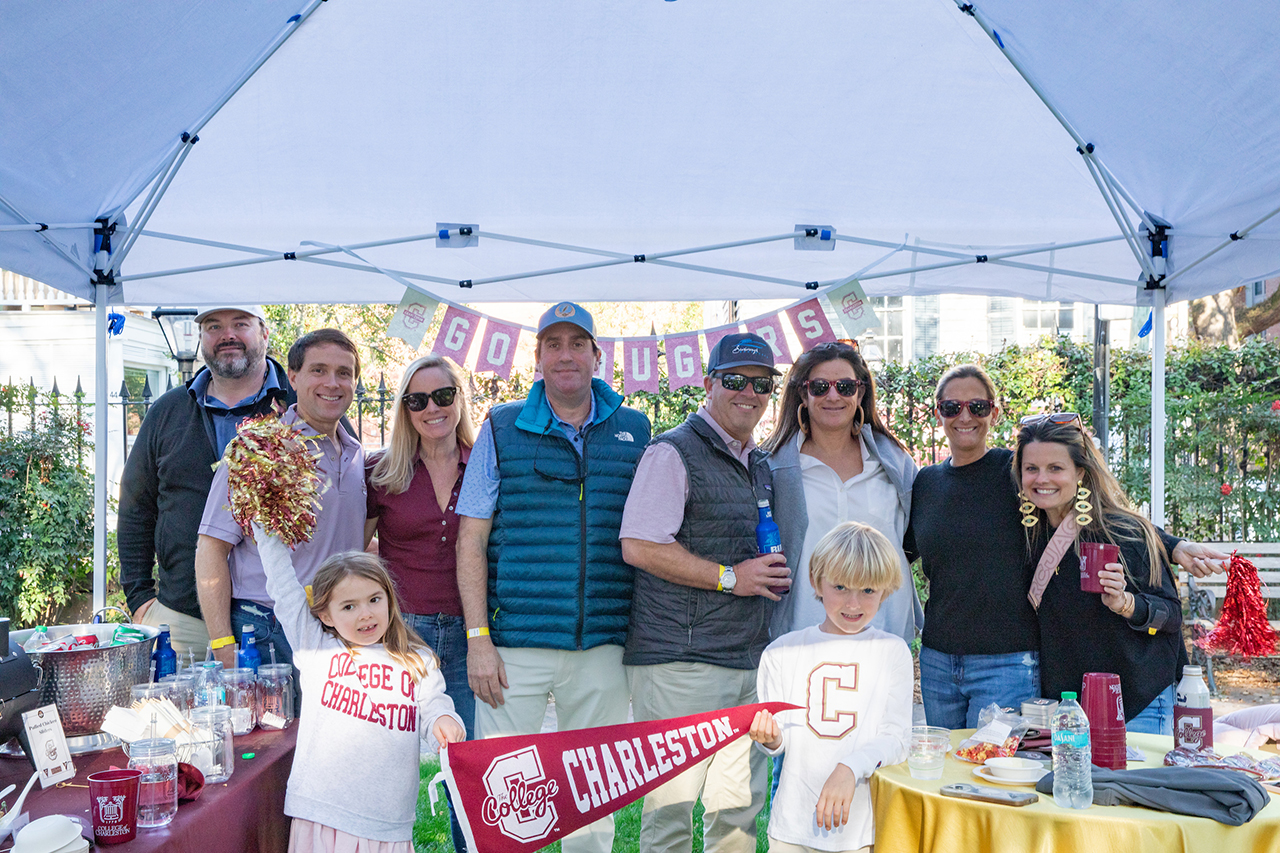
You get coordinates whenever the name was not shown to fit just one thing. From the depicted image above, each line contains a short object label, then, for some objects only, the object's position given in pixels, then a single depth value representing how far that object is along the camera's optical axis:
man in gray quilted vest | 3.45
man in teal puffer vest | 3.56
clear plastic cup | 2.73
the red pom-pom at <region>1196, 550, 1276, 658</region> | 3.27
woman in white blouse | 3.58
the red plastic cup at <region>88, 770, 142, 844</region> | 2.09
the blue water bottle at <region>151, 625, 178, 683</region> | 3.08
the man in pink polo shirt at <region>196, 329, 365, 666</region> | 3.47
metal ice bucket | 2.62
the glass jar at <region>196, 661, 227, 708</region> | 2.85
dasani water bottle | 2.49
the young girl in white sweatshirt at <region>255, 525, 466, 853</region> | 2.73
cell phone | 2.51
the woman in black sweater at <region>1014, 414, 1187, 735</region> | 3.27
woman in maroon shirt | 3.75
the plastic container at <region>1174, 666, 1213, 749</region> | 2.88
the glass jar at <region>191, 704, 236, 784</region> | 2.54
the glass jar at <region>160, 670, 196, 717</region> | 2.77
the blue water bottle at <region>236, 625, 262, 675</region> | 3.12
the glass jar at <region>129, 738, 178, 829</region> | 2.24
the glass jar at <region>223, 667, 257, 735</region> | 3.00
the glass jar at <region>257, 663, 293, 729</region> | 3.09
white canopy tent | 3.50
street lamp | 5.89
